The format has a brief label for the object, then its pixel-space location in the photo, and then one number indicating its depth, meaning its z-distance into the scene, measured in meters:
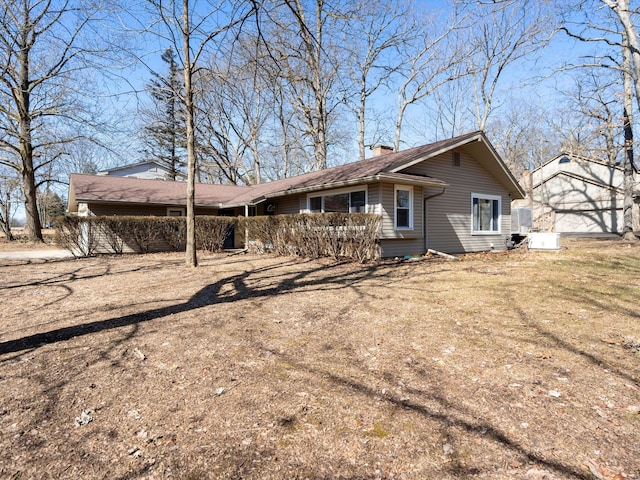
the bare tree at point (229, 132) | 26.33
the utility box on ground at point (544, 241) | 13.72
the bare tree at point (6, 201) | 23.55
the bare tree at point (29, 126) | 16.22
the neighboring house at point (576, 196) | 25.03
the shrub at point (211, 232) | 14.91
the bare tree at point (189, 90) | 8.86
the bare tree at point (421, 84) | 23.17
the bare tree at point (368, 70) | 21.77
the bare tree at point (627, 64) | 9.20
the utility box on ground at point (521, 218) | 24.06
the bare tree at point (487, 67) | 22.87
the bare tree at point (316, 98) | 20.56
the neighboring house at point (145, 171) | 31.05
